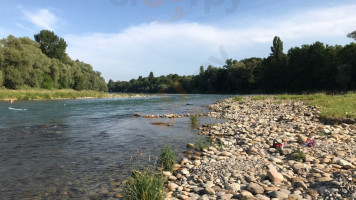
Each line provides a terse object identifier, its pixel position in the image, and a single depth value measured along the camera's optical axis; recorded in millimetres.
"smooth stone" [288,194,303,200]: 4457
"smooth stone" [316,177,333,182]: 5075
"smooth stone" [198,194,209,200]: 4770
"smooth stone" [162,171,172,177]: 6413
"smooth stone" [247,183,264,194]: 4880
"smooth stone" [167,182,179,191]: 5519
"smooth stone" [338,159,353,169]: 5751
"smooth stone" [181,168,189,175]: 6497
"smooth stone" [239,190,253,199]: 4621
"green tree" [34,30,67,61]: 81594
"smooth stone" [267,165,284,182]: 5402
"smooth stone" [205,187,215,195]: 5086
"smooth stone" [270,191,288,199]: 4529
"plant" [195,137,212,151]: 9123
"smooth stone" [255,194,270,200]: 4556
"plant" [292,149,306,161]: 6795
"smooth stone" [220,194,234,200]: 4715
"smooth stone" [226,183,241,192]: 5123
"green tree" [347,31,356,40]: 45806
